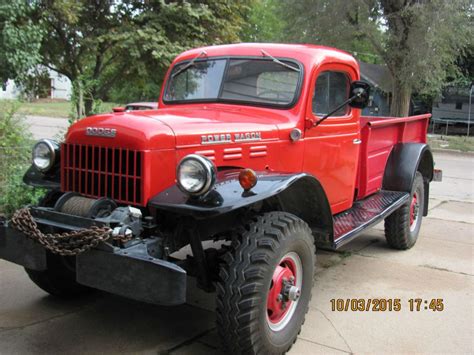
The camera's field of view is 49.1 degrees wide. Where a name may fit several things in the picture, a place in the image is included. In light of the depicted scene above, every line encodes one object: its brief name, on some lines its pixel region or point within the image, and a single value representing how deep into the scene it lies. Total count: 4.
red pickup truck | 2.92
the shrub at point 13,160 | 5.79
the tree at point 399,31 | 15.09
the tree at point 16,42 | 6.44
